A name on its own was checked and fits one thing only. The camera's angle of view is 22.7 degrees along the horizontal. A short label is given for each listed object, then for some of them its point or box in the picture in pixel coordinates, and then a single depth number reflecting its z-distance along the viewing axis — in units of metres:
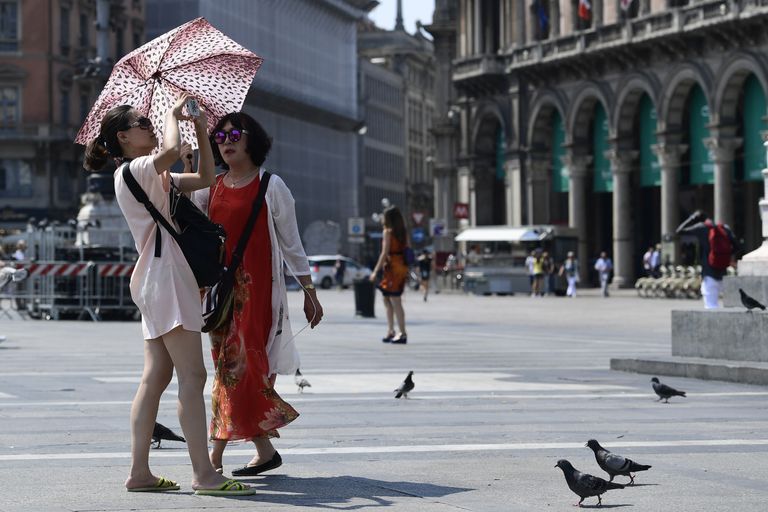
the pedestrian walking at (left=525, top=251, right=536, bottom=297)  62.50
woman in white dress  8.76
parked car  83.62
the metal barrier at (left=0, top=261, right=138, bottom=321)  35.00
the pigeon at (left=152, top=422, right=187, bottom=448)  10.41
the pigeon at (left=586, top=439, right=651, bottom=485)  8.66
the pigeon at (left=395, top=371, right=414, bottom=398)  14.20
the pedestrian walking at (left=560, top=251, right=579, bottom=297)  61.00
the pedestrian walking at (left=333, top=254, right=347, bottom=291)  78.99
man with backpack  26.34
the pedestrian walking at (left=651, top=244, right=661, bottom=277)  59.41
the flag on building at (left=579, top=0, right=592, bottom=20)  66.31
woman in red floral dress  9.34
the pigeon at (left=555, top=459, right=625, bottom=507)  8.09
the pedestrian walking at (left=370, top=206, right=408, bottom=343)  24.36
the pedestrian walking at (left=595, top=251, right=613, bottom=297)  59.32
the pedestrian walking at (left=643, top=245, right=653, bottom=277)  59.88
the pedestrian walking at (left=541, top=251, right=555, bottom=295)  62.87
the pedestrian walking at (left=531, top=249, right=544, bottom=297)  62.19
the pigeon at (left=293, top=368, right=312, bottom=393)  14.86
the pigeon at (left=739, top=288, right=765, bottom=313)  16.11
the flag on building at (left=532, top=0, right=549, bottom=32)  71.38
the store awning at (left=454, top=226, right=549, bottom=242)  67.19
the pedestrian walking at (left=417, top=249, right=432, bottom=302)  56.84
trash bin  36.28
